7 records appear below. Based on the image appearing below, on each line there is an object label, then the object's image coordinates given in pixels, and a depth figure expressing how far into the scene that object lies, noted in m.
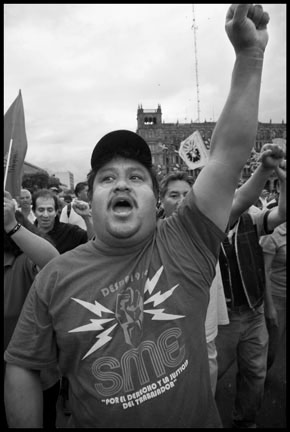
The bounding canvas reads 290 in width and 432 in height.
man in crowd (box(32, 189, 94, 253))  3.43
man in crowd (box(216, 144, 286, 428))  2.62
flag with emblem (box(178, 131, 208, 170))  6.86
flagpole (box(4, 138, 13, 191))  2.10
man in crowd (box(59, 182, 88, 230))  4.95
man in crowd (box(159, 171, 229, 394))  2.25
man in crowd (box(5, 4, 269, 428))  1.14
